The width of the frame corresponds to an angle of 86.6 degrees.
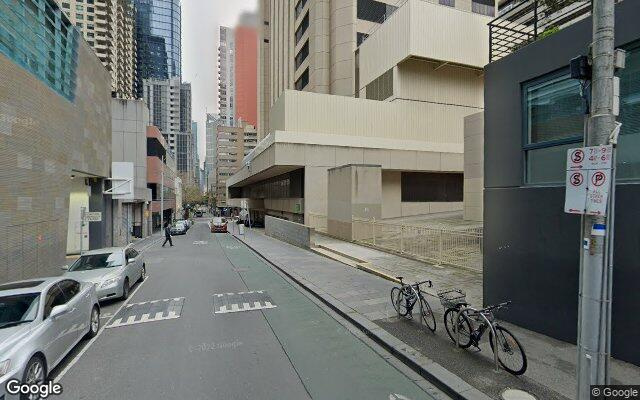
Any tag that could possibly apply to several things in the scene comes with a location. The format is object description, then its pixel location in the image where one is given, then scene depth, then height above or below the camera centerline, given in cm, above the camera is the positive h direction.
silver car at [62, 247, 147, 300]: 950 -232
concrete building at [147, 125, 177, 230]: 4331 +286
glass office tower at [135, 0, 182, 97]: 17012 +8256
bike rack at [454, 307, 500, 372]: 502 -212
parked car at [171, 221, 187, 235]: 3906 -412
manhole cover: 432 -257
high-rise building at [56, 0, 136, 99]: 9188 +4732
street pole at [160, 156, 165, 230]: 4441 +97
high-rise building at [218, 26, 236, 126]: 19162 +4668
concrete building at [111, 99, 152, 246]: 3506 +496
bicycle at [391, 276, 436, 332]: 684 -235
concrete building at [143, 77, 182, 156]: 15412 +4224
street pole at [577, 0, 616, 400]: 364 -66
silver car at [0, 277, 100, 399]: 447 -206
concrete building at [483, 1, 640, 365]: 515 +21
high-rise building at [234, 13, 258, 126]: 14362 +5588
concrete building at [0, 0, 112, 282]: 1058 +237
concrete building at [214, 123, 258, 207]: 13112 +1667
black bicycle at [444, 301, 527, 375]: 493 -222
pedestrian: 2614 -314
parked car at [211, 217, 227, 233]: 4088 -390
